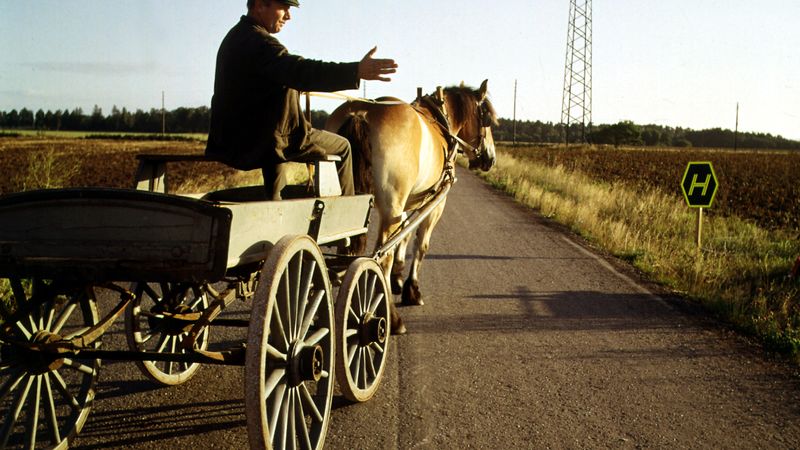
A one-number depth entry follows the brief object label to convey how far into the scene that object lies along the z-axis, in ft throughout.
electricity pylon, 217.15
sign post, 33.30
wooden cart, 8.97
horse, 18.51
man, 11.52
